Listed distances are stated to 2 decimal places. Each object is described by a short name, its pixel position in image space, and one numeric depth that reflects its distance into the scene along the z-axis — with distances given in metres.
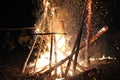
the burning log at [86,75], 7.85
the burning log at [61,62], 8.34
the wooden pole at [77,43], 7.95
